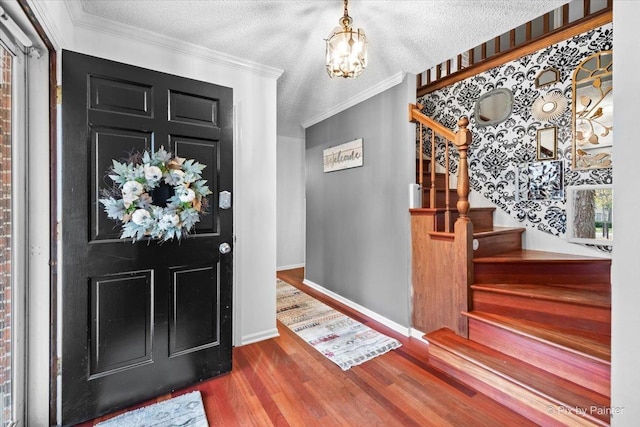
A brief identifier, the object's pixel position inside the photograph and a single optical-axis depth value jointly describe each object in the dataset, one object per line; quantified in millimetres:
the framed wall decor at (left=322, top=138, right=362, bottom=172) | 3162
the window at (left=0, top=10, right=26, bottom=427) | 1287
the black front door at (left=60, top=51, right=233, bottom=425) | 1519
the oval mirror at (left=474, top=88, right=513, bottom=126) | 2611
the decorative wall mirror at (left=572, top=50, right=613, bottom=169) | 2002
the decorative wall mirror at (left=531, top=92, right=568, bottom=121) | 2265
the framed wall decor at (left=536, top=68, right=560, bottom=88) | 2279
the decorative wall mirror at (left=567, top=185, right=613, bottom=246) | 2074
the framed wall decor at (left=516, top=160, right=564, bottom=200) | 2322
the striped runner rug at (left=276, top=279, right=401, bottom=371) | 2225
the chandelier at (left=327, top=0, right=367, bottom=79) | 1394
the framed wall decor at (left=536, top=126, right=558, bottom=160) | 2312
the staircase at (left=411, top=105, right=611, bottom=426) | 1501
